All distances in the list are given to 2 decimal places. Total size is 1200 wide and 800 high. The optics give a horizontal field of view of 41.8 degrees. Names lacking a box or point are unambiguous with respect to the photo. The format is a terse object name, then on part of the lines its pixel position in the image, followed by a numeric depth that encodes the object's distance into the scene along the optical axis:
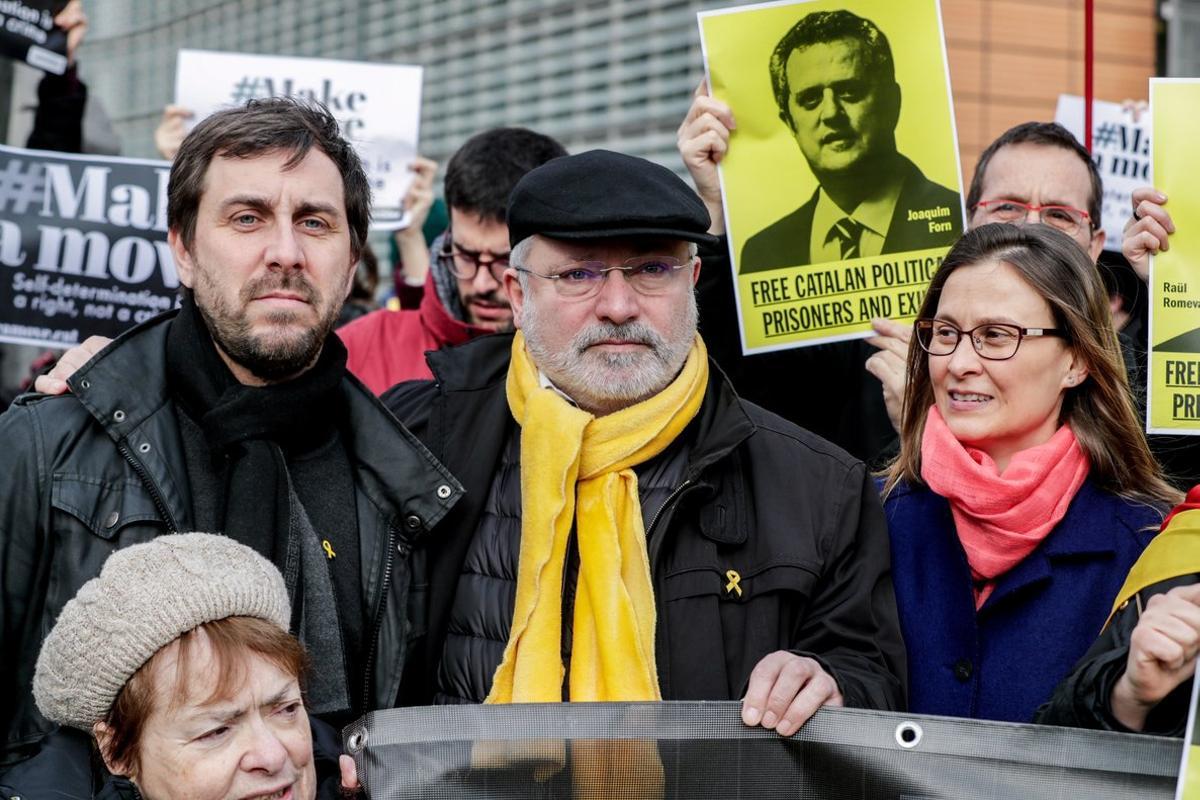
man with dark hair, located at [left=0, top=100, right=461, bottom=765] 2.99
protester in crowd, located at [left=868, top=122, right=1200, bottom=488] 4.00
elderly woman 2.59
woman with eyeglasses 3.15
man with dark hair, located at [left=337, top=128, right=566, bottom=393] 4.92
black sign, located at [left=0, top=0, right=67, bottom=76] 5.80
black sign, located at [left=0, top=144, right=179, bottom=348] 4.64
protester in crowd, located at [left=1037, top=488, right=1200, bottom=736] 2.46
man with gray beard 3.06
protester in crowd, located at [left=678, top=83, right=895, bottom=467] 4.02
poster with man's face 4.03
